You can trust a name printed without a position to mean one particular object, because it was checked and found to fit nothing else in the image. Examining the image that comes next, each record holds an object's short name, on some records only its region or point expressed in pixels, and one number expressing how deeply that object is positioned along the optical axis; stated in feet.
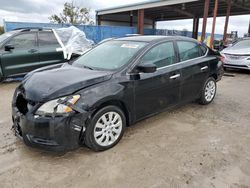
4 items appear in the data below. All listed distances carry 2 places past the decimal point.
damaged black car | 8.45
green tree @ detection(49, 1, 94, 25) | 88.89
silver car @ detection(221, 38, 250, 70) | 27.54
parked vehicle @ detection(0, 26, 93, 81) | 20.57
